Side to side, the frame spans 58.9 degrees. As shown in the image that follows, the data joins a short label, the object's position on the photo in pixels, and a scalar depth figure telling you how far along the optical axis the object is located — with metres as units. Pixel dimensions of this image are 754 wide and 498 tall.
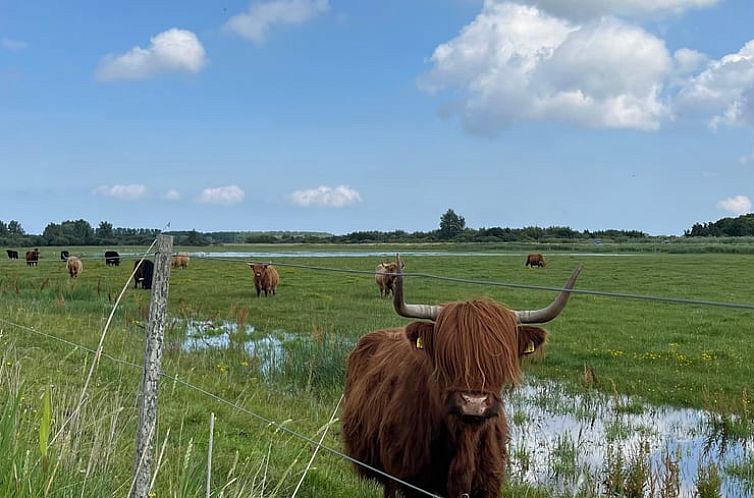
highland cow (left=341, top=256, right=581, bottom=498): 3.62
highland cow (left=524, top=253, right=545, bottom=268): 46.34
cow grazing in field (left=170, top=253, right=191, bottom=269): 41.53
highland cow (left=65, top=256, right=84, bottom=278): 32.53
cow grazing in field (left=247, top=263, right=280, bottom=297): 25.20
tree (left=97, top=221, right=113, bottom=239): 56.78
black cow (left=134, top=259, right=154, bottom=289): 25.41
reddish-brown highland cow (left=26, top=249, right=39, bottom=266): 42.33
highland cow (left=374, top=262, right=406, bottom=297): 24.73
